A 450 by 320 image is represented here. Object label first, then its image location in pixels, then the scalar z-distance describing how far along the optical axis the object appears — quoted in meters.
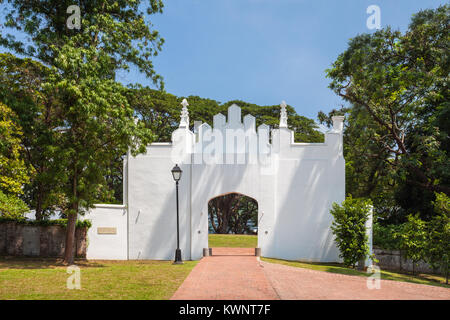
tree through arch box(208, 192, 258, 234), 30.89
